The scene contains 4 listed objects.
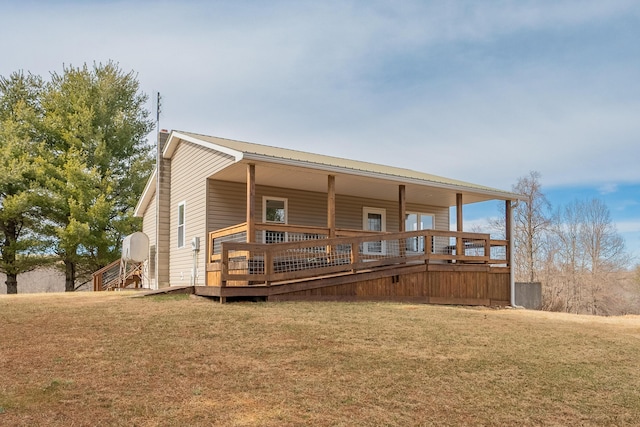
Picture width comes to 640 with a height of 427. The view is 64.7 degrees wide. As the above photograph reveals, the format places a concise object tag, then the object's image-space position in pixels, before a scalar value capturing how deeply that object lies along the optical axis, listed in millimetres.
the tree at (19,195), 24047
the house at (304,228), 11703
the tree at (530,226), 31938
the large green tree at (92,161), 24625
